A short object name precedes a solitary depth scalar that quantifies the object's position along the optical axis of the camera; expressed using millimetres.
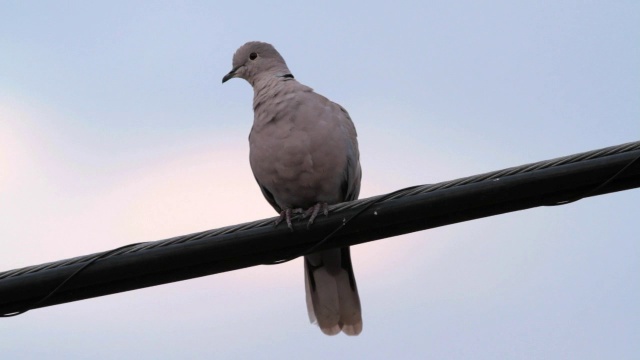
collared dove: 13781
